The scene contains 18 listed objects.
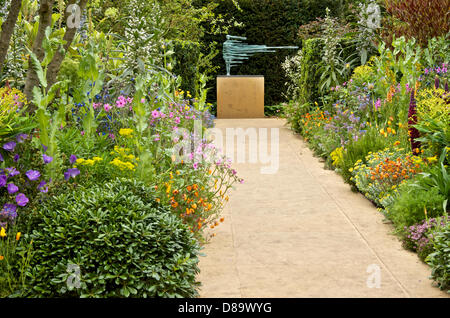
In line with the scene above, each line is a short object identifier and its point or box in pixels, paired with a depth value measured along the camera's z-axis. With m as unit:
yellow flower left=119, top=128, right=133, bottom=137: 4.87
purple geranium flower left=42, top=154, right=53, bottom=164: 4.05
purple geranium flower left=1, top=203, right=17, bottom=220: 3.82
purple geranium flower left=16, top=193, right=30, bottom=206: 3.85
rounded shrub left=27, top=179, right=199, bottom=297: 3.55
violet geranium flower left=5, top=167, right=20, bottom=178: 3.88
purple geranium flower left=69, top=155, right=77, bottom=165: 4.23
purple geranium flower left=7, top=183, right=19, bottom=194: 3.84
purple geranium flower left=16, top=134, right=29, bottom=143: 4.12
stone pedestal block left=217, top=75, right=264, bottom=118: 14.59
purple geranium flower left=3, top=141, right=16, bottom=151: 3.98
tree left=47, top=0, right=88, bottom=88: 4.78
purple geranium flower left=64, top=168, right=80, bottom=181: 4.21
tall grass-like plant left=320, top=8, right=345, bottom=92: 10.63
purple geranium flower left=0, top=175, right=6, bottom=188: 3.83
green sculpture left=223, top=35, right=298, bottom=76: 15.16
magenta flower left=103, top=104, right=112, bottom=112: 5.41
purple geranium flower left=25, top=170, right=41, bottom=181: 3.95
